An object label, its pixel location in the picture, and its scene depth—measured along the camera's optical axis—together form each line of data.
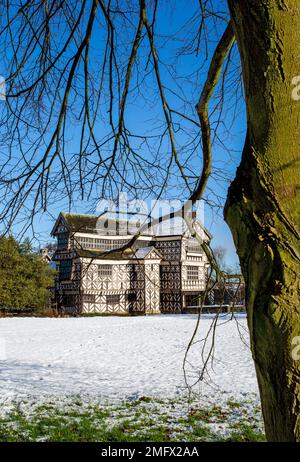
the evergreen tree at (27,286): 28.73
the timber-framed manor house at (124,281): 32.47
